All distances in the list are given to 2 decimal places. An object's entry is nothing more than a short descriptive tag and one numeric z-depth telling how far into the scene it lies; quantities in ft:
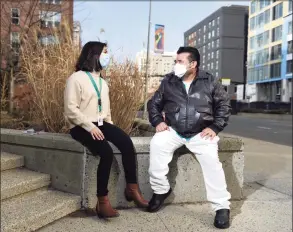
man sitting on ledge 11.53
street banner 31.38
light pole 19.19
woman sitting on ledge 11.51
